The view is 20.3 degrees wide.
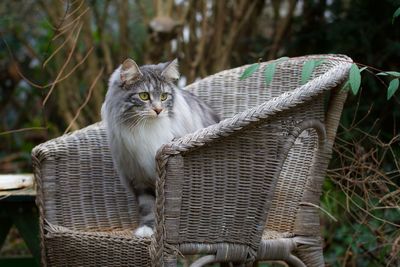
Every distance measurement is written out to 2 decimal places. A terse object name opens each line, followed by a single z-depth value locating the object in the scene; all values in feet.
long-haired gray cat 14.00
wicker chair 12.08
